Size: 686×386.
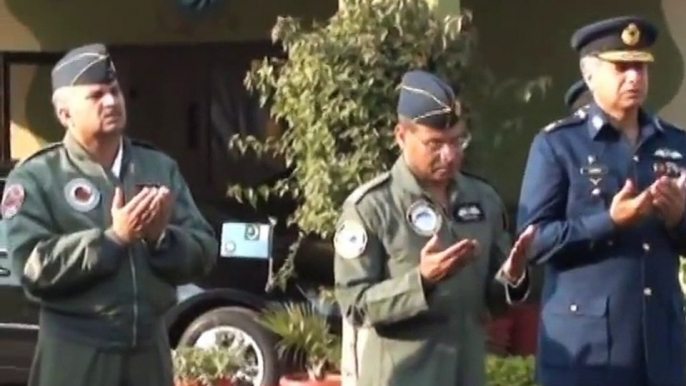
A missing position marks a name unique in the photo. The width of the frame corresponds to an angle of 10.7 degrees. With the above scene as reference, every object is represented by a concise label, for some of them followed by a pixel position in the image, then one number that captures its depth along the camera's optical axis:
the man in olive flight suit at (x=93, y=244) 10.20
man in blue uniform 10.63
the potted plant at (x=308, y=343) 17.95
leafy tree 16.99
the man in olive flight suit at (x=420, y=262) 10.13
